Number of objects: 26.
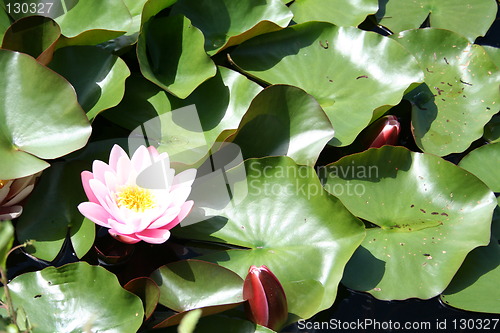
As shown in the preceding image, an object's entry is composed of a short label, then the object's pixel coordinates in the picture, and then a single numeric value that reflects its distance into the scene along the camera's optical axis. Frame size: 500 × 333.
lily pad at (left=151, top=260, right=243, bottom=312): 1.70
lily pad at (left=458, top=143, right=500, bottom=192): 1.83
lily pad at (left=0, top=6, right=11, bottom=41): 1.79
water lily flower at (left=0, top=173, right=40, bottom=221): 1.72
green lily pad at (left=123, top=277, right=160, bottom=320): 1.68
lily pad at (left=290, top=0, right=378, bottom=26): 1.94
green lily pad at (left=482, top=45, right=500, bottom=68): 1.95
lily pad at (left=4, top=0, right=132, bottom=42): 1.80
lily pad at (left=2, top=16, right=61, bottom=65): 1.75
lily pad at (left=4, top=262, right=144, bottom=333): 1.67
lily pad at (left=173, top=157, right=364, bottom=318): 1.72
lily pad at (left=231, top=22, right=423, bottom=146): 1.85
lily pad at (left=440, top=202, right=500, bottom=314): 1.75
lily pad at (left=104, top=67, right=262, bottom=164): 1.80
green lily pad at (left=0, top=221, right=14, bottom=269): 1.50
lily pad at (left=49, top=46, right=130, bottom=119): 1.78
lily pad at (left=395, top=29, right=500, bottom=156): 1.86
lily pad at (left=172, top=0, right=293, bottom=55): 1.88
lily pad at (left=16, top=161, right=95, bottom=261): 1.73
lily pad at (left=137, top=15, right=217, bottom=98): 1.81
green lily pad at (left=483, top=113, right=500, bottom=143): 1.88
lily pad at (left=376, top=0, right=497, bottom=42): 1.98
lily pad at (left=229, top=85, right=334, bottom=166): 1.78
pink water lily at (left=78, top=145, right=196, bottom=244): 1.70
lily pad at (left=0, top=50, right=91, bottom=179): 1.72
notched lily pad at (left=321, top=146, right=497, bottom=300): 1.75
